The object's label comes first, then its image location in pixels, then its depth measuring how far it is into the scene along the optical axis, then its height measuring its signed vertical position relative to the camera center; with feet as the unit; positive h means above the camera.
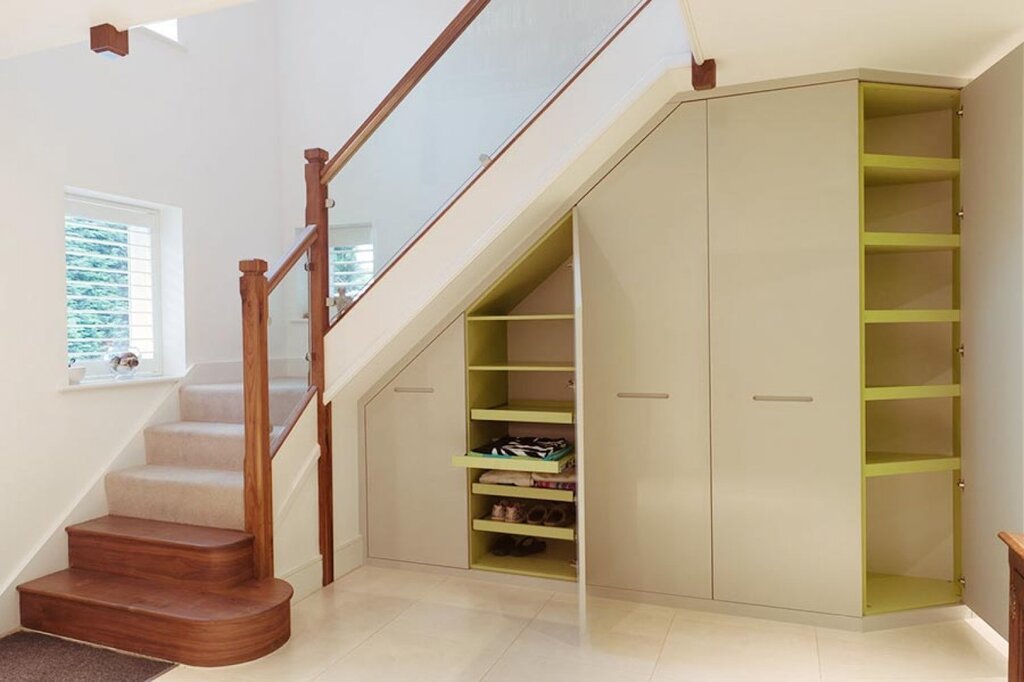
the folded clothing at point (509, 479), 10.62 -2.49
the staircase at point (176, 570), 7.95 -3.32
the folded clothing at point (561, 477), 10.29 -2.40
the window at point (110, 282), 10.71 +1.02
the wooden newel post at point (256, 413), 9.09 -1.12
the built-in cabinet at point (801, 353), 8.57 -0.37
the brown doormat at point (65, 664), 7.54 -4.04
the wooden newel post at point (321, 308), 10.54 +0.46
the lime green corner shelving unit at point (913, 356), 9.25 -0.47
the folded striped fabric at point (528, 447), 10.10 -1.90
